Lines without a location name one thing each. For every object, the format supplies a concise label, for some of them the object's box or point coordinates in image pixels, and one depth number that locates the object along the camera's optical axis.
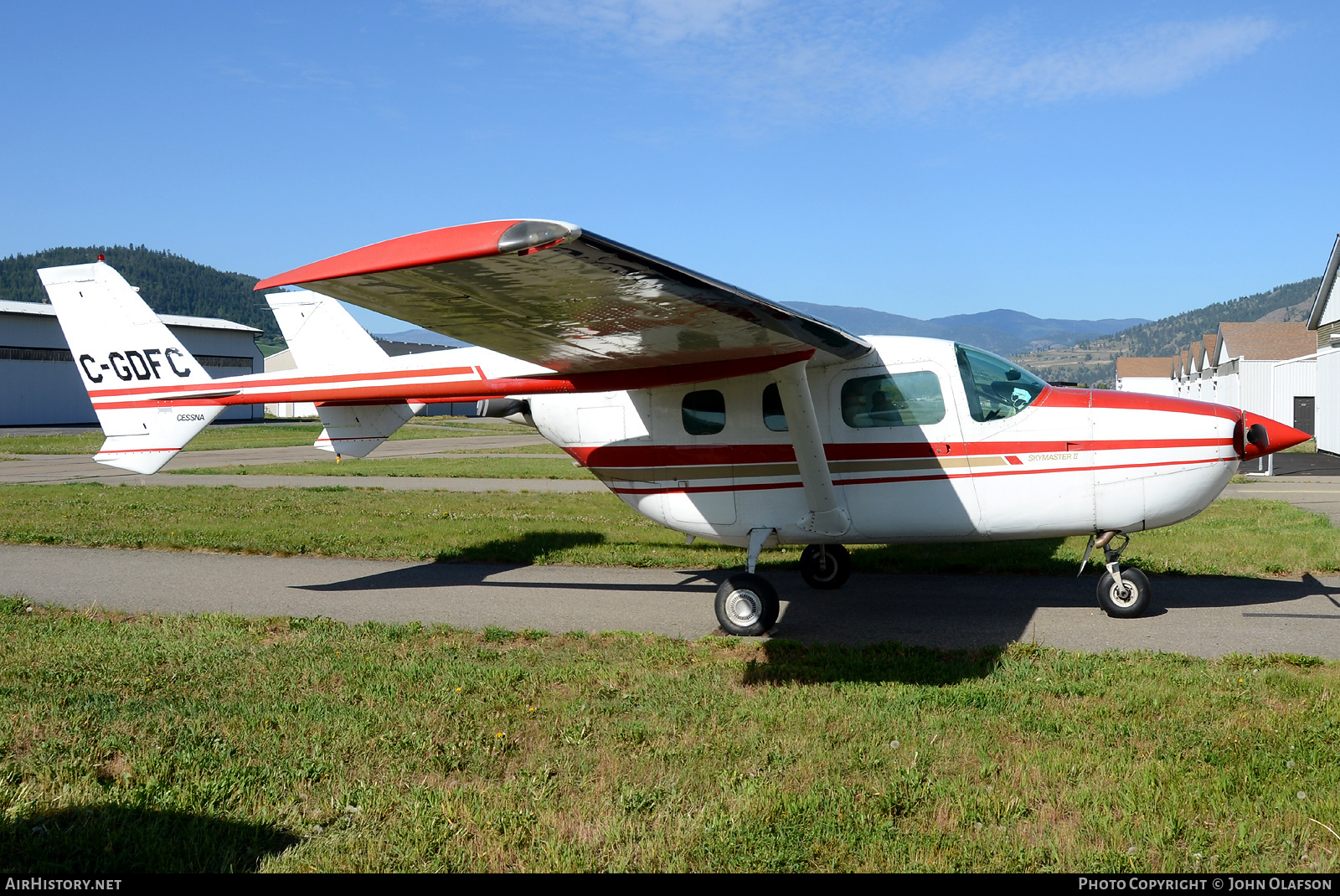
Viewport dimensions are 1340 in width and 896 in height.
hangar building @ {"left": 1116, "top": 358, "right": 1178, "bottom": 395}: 97.31
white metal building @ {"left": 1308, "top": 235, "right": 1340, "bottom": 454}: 24.77
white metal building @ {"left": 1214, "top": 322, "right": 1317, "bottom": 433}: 35.59
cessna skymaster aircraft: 7.12
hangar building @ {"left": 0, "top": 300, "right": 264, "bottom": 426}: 54.71
